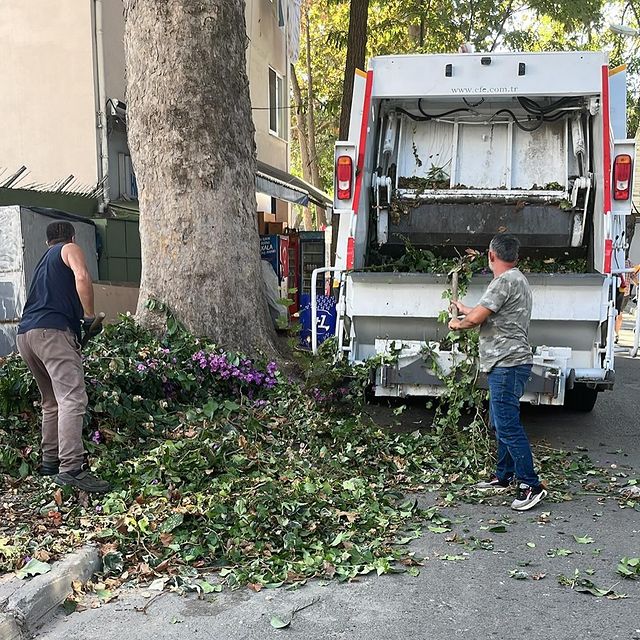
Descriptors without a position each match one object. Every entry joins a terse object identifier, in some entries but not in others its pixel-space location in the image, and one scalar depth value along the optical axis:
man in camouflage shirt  4.67
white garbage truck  5.62
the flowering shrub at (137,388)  4.92
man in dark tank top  4.45
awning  11.46
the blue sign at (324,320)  7.52
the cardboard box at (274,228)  12.82
